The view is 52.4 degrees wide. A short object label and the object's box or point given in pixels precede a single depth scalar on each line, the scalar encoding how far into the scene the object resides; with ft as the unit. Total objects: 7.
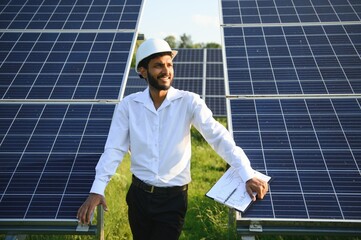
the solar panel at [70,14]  24.36
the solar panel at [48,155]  14.16
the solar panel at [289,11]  24.13
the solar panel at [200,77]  47.26
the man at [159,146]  12.32
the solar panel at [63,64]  19.13
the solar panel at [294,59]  18.60
